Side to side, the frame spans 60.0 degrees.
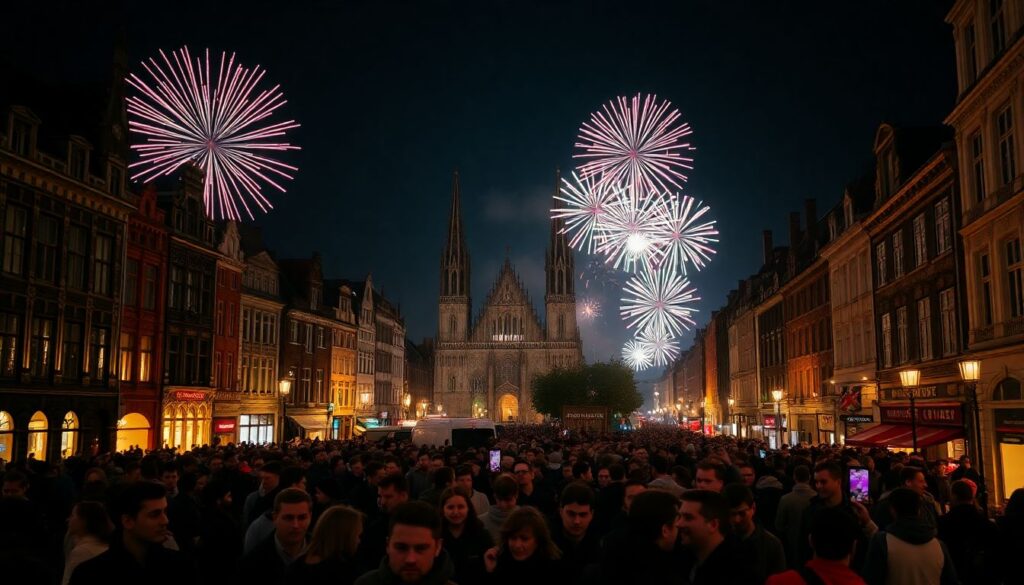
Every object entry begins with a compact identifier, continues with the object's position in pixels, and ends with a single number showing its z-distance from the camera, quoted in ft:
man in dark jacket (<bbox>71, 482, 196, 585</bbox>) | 16.67
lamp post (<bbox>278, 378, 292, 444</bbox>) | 129.39
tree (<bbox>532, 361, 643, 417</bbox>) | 299.99
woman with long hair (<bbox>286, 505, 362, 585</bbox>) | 17.67
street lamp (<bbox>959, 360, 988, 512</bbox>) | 68.49
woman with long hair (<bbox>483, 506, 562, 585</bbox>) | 17.99
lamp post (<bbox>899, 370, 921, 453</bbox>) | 75.10
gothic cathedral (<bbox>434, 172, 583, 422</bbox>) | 409.90
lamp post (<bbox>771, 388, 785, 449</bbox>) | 138.72
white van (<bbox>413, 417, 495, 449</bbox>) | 109.50
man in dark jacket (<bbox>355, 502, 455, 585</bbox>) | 15.90
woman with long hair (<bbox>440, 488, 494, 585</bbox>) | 23.31
